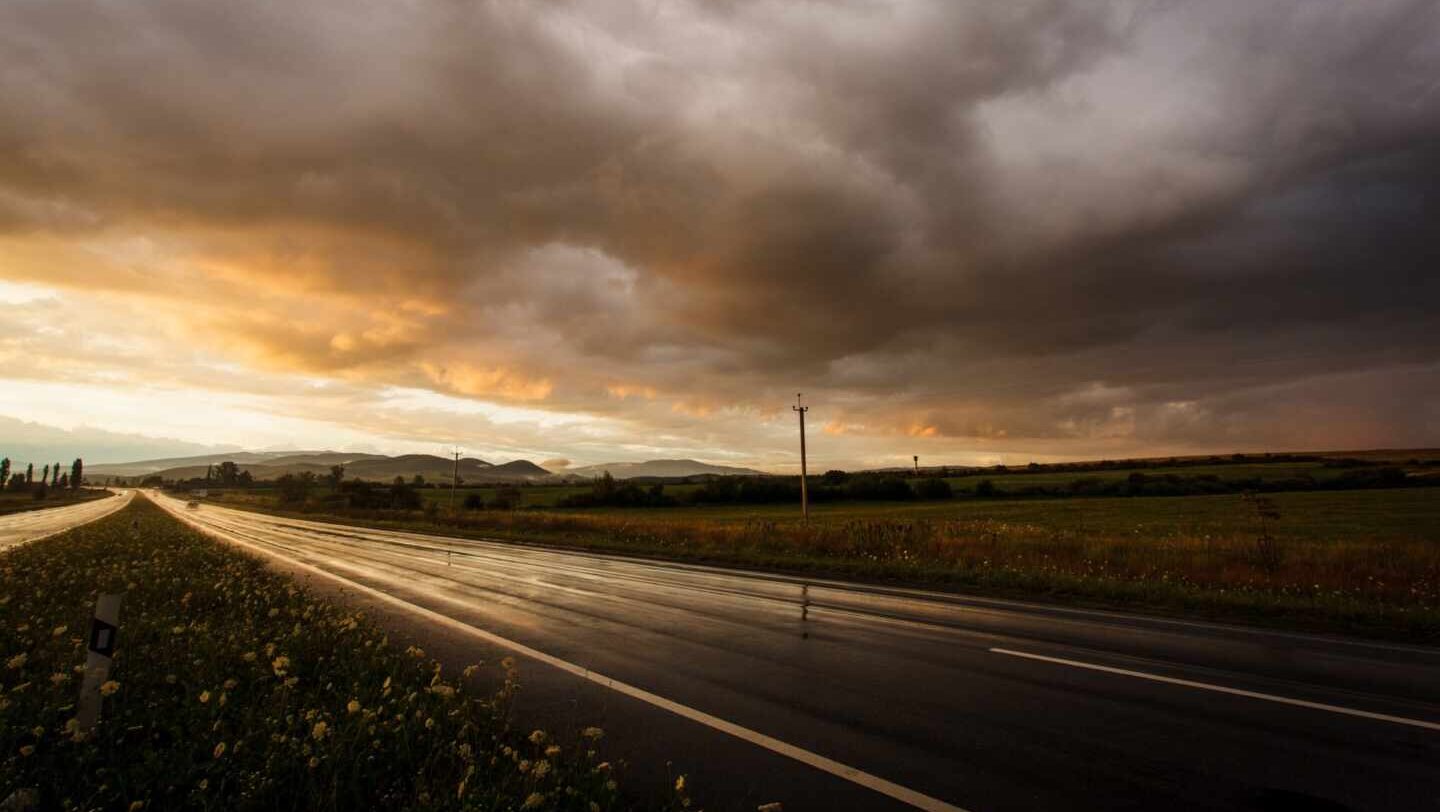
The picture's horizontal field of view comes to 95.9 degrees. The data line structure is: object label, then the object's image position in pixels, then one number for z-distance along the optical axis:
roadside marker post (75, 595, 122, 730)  4.54
